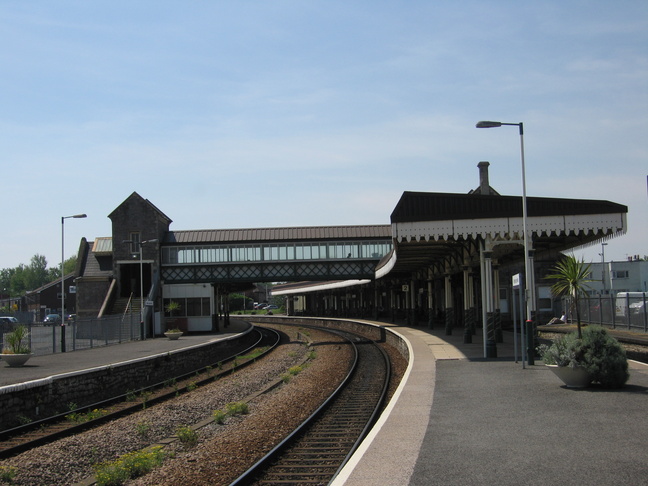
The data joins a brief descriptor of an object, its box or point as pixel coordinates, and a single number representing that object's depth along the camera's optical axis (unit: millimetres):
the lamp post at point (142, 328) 41062
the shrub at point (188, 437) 12105
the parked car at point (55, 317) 63500
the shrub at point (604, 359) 12883
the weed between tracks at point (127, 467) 9430
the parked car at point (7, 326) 25612
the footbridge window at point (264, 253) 54562
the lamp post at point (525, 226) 18156
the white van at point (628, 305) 30734
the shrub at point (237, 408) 15398
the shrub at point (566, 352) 13133
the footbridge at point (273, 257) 53938
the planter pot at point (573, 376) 13125
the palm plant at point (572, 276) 15148
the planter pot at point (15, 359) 22453
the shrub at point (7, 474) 9609
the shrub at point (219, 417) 14367
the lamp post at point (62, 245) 29494
